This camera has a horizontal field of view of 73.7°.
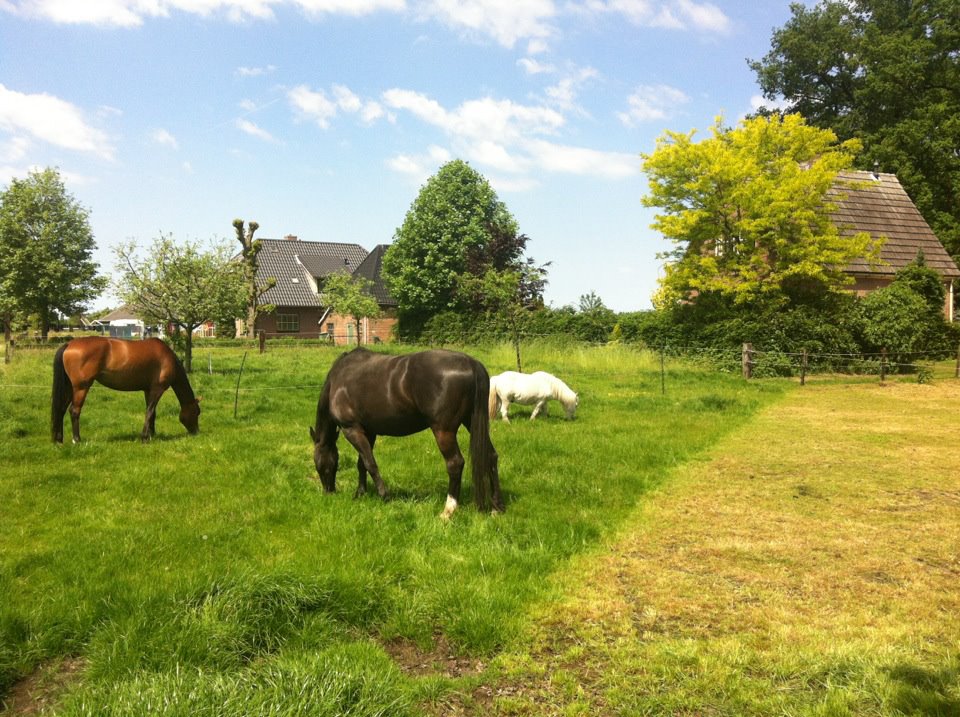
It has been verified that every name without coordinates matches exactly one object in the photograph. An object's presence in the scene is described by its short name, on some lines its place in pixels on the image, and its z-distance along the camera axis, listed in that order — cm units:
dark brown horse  626
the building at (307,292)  4514
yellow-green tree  2172
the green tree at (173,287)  2155
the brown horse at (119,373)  984
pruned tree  3847
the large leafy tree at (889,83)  3516
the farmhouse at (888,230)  2742
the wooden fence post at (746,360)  1978
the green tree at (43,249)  3138
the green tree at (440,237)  3672
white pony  1212
